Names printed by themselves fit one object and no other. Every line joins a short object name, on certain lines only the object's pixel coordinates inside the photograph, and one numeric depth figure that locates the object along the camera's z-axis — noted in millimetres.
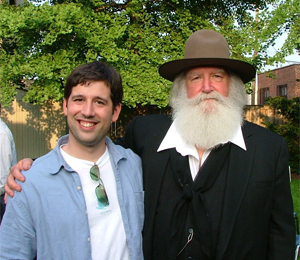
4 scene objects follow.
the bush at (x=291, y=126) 9195
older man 1962
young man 1621
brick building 17797
